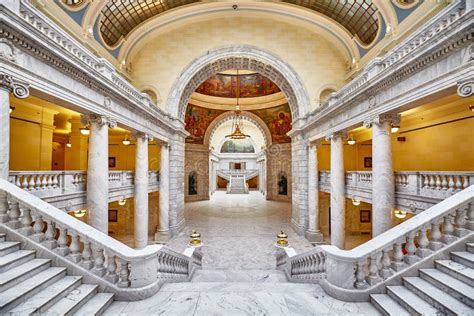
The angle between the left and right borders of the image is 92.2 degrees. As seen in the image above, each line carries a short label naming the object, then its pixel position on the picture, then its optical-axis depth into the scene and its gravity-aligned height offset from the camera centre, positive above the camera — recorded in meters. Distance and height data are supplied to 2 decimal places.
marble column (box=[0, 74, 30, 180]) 4.53 +0.98
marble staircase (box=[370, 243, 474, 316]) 3.05 -1.85
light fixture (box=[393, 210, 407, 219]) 7.42 -1.61
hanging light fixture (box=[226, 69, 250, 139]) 21.88 +2.91
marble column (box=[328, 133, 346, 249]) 10.46 -1.18
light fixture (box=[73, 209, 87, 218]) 7.50 -1.60
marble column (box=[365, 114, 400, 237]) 7.34 -0.42
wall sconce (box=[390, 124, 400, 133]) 7.70 +1.27
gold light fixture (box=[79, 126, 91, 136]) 8.09 +1.17
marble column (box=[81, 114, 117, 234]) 7.46 -0.33
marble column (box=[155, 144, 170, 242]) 13.12 -1.99
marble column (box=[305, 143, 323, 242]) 13.10 -1.73
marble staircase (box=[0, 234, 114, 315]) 2.99 -1.82
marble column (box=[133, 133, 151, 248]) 10.70 -1.40
